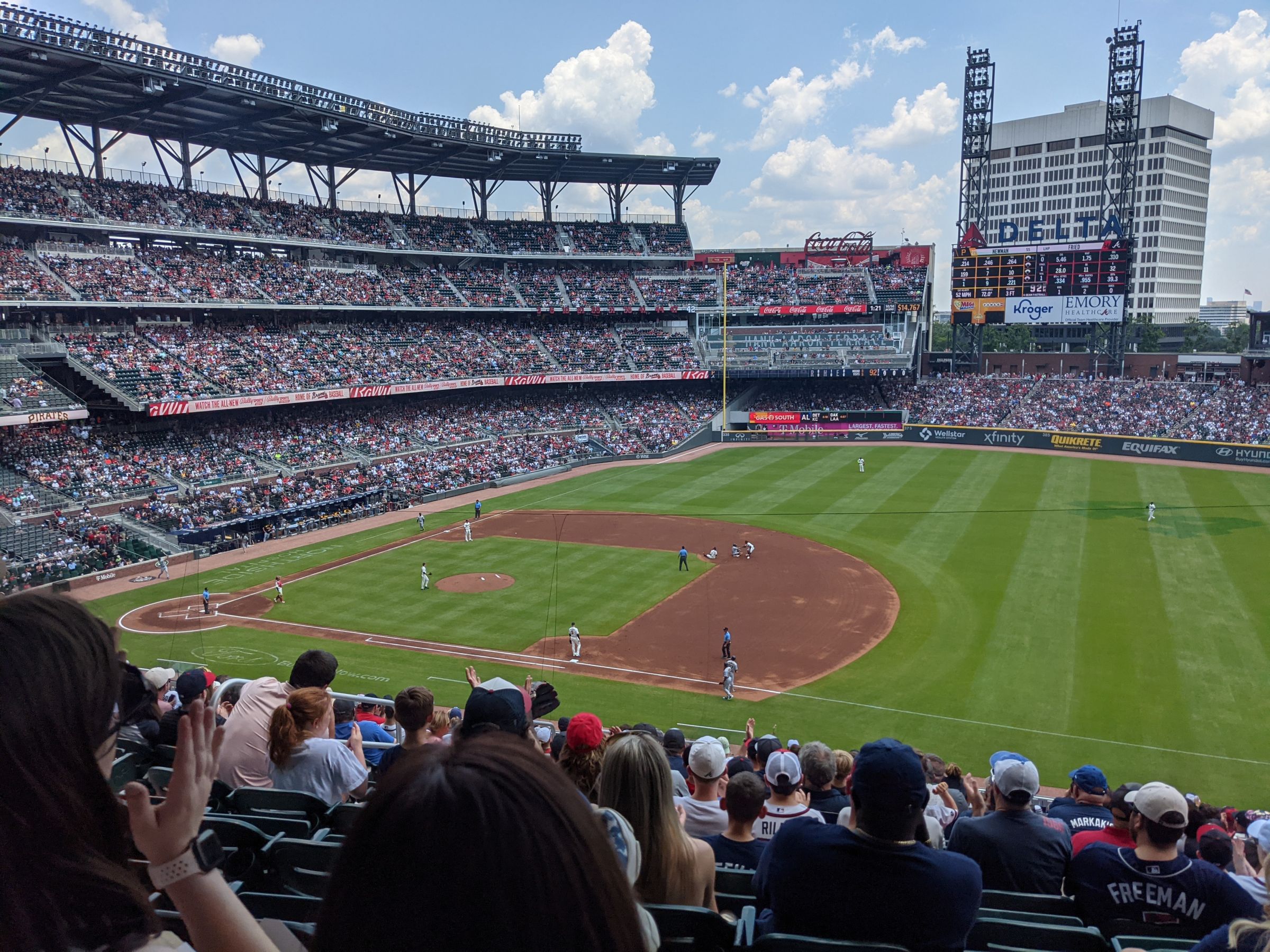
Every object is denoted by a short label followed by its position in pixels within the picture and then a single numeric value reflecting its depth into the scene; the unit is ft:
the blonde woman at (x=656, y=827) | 14.33
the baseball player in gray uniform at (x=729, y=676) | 75.56
